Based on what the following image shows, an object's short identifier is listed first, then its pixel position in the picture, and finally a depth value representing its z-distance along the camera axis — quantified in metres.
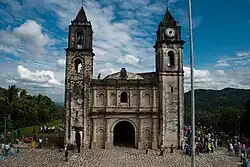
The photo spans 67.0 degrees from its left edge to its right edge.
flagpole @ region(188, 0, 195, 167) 7.65
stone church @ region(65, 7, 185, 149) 20.23
